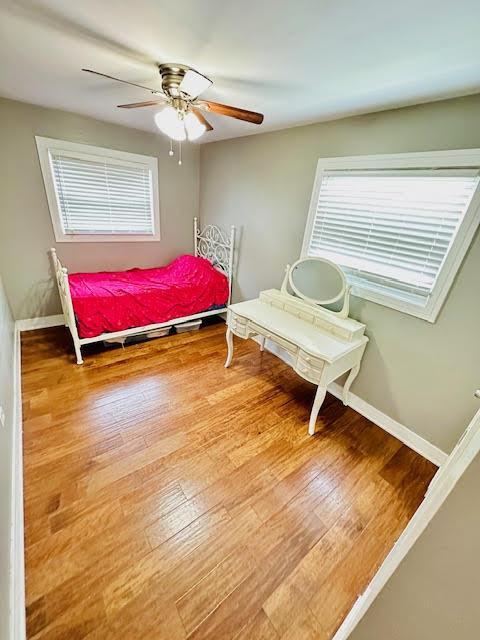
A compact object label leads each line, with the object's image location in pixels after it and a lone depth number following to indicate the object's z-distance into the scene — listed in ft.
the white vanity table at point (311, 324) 5.84
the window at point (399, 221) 4.88
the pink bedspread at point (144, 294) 8.15
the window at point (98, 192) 8.73
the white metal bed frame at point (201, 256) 7.72
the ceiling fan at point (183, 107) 4.49
